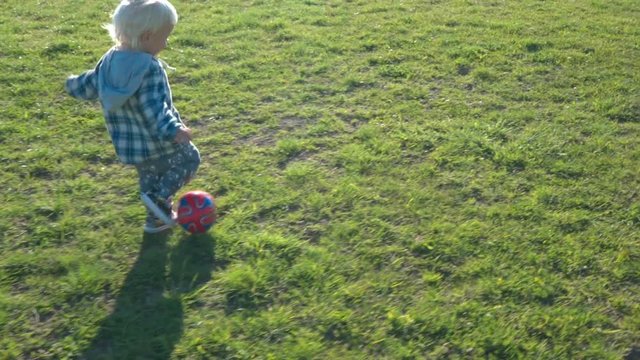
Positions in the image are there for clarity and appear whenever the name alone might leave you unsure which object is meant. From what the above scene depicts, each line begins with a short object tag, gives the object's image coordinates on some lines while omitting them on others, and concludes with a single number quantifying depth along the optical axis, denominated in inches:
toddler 147.6
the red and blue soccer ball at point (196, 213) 159.2
